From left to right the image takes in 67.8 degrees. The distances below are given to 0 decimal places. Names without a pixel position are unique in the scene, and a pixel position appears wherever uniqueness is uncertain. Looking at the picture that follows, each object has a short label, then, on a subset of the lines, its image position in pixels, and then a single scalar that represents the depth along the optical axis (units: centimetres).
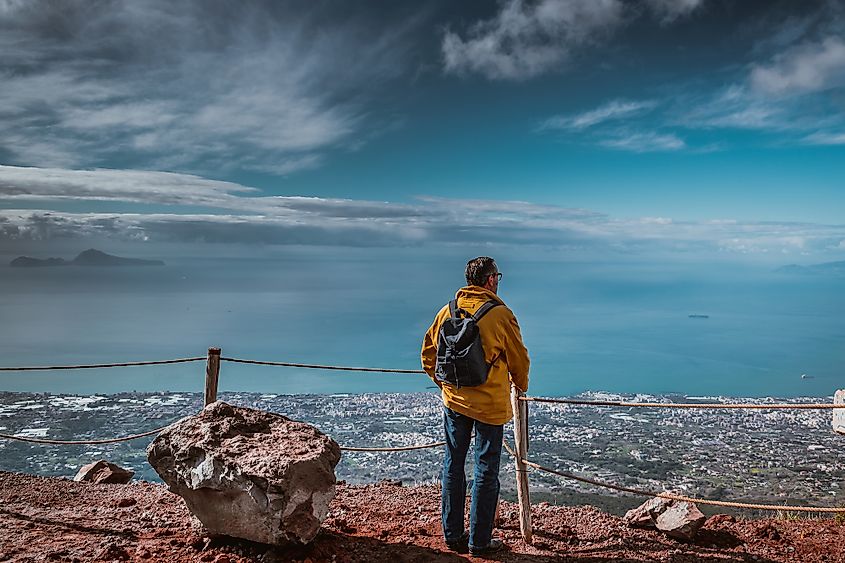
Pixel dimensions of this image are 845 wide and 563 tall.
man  418
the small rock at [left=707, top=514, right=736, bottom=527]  548
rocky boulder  402
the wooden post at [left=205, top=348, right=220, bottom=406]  607
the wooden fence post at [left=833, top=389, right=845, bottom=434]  695
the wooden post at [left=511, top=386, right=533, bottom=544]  487
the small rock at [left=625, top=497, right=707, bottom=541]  516
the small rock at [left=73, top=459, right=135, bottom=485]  739
